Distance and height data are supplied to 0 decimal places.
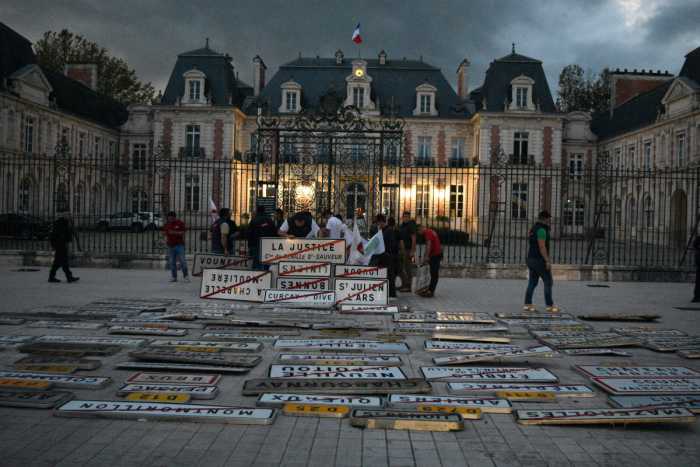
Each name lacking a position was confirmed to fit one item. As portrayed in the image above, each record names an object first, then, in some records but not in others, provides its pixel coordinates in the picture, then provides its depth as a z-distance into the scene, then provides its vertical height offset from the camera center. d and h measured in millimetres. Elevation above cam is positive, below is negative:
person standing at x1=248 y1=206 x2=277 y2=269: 12250 +23
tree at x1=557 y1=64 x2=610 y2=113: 49781 +11827
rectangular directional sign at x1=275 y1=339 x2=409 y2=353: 6914 -1285
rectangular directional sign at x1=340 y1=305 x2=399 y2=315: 9781 -1228
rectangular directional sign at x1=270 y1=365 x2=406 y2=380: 5680 -1312
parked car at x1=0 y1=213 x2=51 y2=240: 20922 +38
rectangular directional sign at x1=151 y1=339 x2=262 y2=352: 6822 -1286
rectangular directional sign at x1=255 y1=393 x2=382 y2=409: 4922 -1365
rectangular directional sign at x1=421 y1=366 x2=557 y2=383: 5777 -1333
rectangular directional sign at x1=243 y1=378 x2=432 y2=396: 5281 -1336
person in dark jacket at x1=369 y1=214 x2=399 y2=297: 11883 -405
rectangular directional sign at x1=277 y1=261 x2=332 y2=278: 10883 -648
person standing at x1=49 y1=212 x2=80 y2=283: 12867 -342
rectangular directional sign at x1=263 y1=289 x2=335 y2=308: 10141 -1093
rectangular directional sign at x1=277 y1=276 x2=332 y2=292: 10758 -894
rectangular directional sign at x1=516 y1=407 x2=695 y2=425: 4594 -1366
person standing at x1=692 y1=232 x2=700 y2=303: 11953 -915
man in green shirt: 9820 -375
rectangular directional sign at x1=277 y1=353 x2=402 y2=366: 6219 -1307
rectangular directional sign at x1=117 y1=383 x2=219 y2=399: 5086 -1335
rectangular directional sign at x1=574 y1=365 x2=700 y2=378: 5918 -1329
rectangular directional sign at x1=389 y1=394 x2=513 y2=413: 4945 -1371
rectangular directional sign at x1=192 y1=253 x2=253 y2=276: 11750 -598
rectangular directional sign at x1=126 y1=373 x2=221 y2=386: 5441 -1325
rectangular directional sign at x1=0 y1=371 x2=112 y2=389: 5289 -1315
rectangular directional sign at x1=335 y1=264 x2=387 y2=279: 10753 -679
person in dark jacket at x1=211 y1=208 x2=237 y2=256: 13211 -49
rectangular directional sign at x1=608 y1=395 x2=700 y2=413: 4945 -1348
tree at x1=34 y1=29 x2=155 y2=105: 45219 +12412
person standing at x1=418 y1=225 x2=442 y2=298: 11922 -440
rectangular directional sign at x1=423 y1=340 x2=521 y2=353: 6966 -1308
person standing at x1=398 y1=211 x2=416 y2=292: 12633 -345
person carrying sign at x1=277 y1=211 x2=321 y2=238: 12211 +92
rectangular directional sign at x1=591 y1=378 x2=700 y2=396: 5340 -1335
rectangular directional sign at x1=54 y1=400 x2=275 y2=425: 4539 -1356
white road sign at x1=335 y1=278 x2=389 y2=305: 10211 -980
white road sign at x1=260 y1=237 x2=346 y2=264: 11281 -329
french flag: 31000 +9812
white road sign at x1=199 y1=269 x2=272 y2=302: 10609 -917
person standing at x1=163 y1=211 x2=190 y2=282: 13125 -233
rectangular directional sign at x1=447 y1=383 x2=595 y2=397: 5359 -1363
